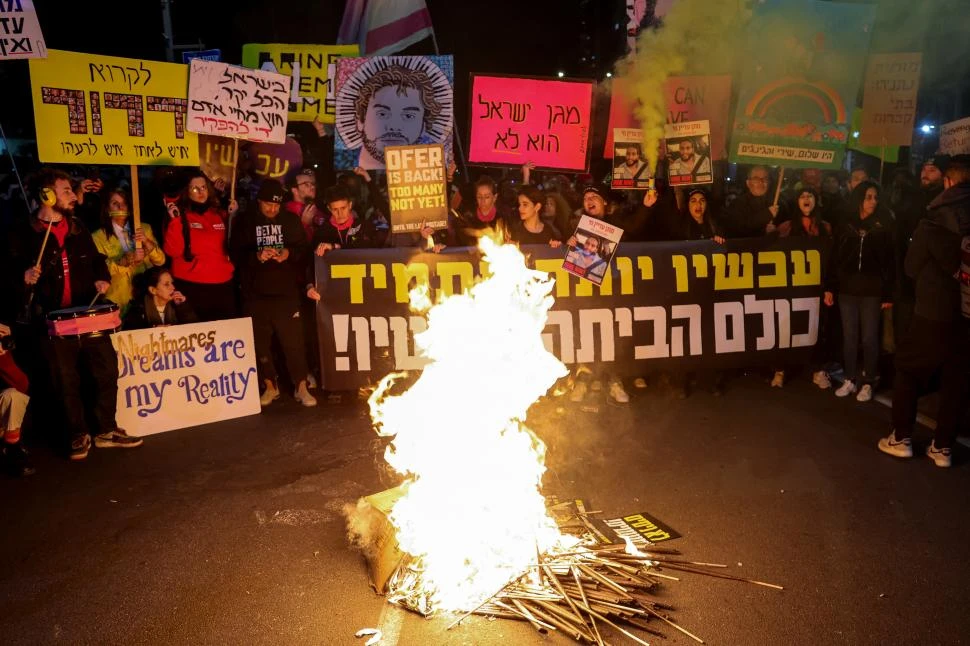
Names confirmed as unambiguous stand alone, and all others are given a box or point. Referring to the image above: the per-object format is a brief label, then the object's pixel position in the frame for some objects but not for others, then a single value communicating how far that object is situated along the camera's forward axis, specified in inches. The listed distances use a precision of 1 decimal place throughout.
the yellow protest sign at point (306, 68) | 364.2
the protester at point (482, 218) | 300.8
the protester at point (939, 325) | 215.2
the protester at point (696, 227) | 303.6
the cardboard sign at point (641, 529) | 177.6
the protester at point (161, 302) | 271.6
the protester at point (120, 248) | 276.5
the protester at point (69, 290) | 239.5
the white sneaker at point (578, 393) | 297.0
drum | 236.1
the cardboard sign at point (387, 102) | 344.2
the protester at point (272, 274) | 286.7
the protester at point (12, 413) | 228.8
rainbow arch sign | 318.3
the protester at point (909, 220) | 314.0
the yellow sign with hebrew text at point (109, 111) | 268.2
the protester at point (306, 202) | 320.8
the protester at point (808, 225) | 309.3
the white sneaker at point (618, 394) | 293.9
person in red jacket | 280.5
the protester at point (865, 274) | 286.7
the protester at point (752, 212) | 317.7
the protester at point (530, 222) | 295.5
